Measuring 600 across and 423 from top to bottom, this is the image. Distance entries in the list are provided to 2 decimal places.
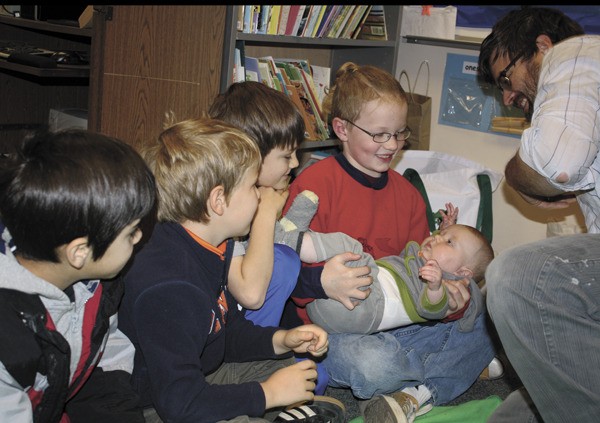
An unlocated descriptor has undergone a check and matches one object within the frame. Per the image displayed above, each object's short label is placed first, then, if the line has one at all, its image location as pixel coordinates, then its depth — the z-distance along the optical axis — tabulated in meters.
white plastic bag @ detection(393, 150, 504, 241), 2.77
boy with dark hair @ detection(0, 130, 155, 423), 1.13
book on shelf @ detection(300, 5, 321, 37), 2.94
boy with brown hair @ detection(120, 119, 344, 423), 1.32
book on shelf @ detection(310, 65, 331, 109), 3.25
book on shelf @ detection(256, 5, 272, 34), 2.71
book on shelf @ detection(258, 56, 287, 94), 2.97
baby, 1.86
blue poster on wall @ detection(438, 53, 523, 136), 3.27
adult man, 1.41
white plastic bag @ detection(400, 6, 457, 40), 3.26
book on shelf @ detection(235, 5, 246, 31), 2.52
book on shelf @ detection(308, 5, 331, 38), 2.99
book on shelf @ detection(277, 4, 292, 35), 2.81
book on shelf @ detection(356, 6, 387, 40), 3.34
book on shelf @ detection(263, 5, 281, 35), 2.75
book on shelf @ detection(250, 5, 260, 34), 2.68
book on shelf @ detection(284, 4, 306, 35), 2.84
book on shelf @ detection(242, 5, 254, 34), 2.65
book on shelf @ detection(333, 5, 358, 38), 3.16
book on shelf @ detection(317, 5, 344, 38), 3.05
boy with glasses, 1.86
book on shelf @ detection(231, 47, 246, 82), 2.58
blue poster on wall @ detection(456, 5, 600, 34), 2.92
